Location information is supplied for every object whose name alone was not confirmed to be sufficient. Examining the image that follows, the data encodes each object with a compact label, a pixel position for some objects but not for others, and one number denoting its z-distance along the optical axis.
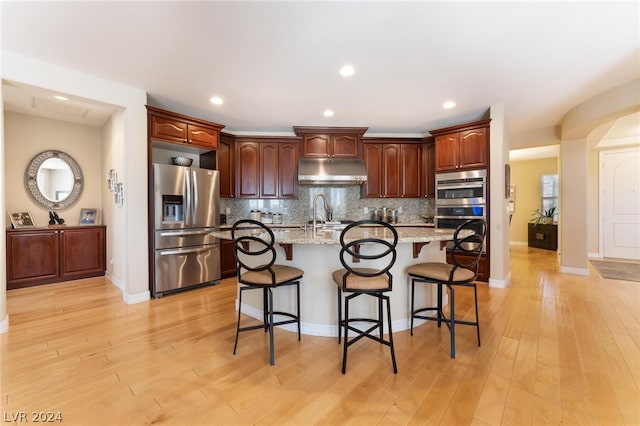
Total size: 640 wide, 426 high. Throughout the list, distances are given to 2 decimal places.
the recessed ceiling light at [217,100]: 3.61
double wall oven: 4.13
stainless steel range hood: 4.77
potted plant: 7.57
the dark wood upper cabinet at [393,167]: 5.23
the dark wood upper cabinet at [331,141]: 5.01
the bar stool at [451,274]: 2.13
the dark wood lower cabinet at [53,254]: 3.85
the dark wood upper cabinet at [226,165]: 4.71
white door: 5.71
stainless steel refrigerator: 3.53
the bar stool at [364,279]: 1.89
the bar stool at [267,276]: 2.04
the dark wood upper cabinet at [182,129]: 3.55
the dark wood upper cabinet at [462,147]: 4.13
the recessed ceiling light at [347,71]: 2.82
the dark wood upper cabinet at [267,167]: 4.99
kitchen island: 2.46
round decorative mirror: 4.20
